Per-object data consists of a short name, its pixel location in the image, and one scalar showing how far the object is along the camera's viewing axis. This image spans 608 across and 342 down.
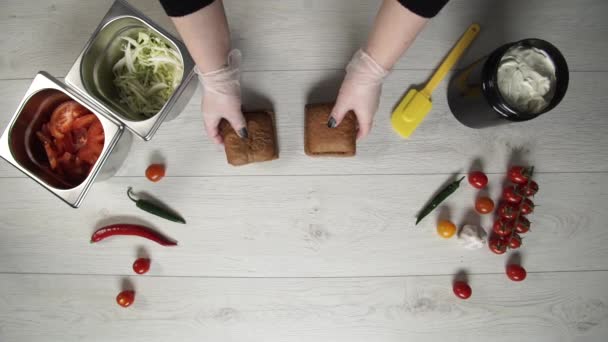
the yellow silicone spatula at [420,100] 1.16
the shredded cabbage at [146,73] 1.06
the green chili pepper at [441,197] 1.15
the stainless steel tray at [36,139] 0.97
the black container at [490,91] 0.93
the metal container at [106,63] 0.99
